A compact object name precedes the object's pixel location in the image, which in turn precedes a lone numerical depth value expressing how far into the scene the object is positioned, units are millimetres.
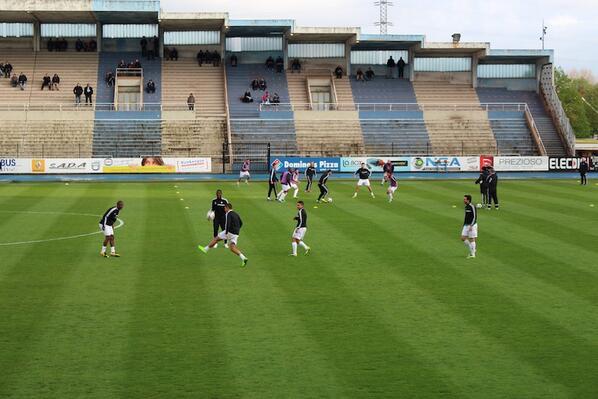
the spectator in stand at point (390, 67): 85562
